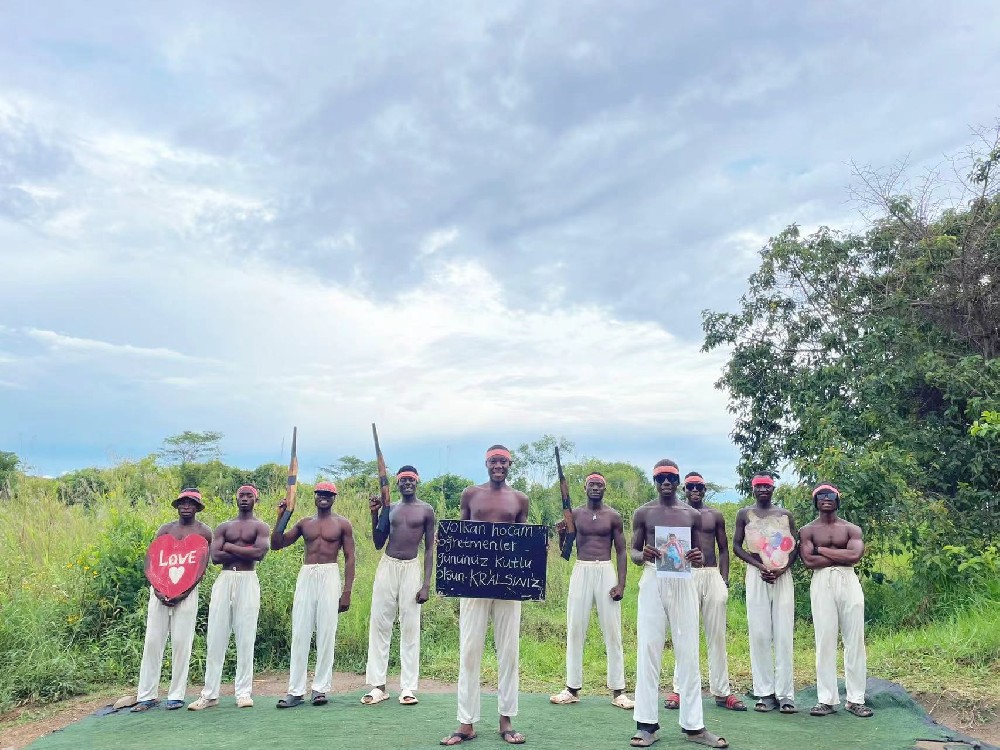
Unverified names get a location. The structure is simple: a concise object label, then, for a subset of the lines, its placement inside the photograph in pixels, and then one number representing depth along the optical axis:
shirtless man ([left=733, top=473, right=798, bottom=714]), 7.21
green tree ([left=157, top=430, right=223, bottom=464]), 29.87
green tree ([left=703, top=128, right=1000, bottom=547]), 11.40
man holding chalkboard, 6.01
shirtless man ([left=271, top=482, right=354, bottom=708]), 7.40
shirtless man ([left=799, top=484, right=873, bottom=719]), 7.02
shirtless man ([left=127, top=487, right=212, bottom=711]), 7.28
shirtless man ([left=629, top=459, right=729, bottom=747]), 5.88
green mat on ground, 6.15
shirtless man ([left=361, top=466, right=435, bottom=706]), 7.64
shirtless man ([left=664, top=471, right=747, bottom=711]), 7.34
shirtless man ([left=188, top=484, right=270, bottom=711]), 7.28
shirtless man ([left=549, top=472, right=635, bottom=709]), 7.51
